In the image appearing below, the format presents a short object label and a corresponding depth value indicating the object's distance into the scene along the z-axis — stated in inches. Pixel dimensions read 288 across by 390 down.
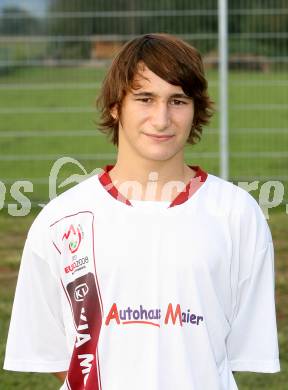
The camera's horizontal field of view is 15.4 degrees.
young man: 101.0
